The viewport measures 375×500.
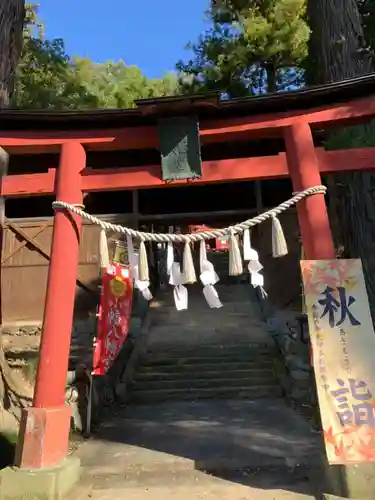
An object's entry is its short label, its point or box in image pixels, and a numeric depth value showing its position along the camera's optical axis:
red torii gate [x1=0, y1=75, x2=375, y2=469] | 4.92
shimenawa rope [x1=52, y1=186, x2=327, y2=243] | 5.08
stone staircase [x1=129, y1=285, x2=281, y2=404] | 9.64
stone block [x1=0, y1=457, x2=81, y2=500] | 4.43
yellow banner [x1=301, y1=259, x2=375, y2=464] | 4.30
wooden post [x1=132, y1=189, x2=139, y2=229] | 11.84
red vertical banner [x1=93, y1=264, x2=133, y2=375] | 7.16
